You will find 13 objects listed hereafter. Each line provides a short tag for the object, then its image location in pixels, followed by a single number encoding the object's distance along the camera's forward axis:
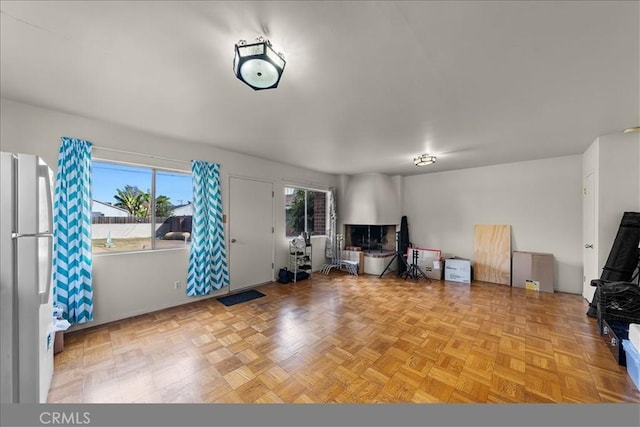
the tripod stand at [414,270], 5.07
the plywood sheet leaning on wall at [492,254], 4.59
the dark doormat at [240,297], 3.54
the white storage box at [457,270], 4.75
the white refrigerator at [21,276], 1.17
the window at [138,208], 2.82
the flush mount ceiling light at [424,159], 3.93
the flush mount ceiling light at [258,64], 1.38
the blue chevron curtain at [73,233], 2.44
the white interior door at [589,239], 3.33
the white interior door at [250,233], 4.01
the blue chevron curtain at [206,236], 3.47
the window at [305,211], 5.21
